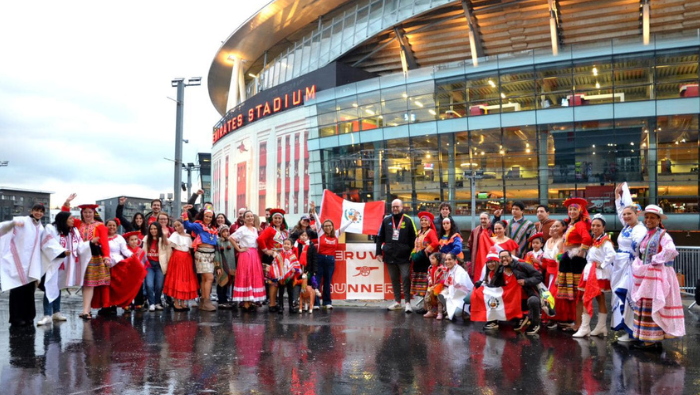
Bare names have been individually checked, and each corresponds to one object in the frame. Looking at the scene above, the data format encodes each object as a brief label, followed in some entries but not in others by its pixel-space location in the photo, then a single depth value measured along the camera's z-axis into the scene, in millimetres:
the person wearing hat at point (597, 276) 7977
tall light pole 16938
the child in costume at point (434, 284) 10086
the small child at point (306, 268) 11023
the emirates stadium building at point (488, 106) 28500
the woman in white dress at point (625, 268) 7645
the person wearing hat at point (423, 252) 10742
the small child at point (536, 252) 9109
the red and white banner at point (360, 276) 12195
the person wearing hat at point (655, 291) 7105
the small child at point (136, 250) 10984
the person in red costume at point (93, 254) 10055
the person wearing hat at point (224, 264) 11664
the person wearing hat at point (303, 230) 11594
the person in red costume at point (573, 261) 8383
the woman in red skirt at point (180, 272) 10945
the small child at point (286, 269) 10820
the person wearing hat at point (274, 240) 10984
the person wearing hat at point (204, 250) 11070
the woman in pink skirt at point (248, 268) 10930
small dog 10992
